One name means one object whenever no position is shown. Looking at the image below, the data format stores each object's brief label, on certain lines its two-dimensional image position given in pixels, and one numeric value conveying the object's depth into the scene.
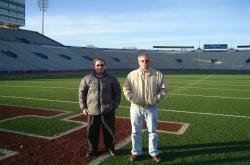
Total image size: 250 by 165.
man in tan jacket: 4.49
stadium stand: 33.96
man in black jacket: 4.74
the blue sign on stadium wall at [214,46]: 57.89
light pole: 50.61
